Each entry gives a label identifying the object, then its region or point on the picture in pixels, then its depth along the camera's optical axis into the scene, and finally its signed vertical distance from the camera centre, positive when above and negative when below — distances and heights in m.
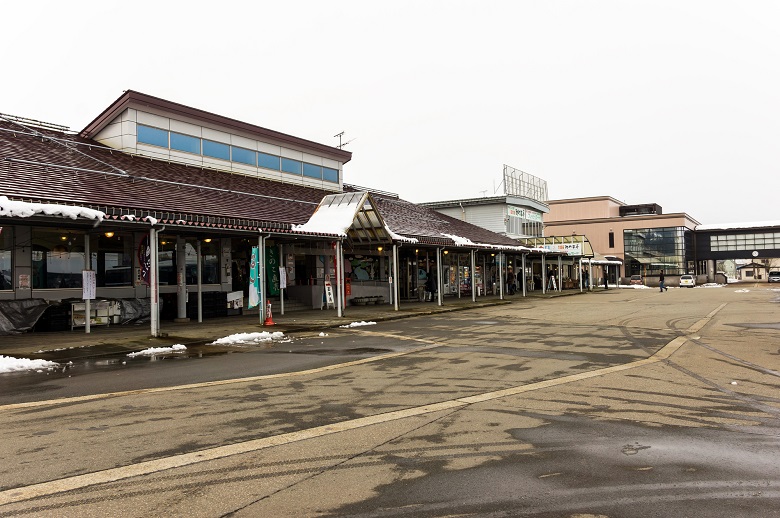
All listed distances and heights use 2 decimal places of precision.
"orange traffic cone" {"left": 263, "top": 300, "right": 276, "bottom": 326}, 17.81 -1.25
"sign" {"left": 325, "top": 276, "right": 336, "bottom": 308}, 24.41 -0.66
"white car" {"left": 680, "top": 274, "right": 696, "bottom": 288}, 64.12 -1.43
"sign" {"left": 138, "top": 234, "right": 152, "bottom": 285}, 17.70 +0.81
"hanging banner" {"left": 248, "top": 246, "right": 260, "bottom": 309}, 18.28 +0.15
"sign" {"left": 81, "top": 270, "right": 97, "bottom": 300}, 15.38 +0.04
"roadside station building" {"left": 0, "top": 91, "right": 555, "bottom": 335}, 15.95 +1.78
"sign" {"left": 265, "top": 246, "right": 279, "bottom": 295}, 22.48 +0.49
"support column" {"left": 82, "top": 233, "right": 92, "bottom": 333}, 16.13 -0.58
